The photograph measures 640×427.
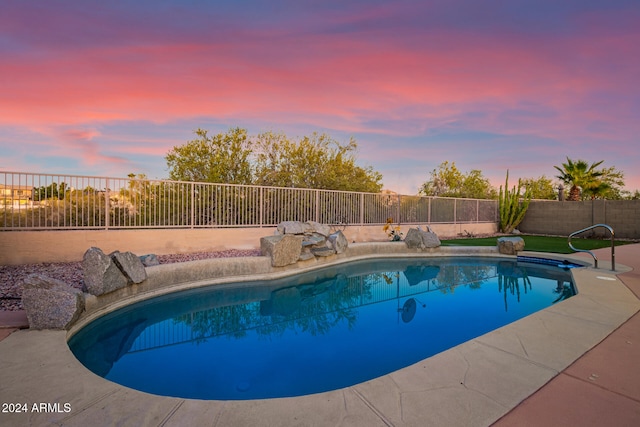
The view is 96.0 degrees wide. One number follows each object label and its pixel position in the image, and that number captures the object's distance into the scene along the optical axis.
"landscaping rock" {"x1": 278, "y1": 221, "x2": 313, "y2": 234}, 8.06
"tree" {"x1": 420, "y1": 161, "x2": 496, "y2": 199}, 29.12
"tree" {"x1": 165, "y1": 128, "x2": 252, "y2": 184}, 13.71
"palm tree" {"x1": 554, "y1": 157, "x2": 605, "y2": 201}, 19.23
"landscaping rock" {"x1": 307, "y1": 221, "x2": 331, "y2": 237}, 8.53
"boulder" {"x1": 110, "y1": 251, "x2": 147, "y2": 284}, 4.42
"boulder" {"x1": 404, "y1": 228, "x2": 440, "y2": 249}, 9.79
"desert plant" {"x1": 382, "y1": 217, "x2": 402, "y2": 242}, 11.39
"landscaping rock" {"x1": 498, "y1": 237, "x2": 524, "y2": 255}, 9.29
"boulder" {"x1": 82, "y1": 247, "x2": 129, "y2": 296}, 3.96
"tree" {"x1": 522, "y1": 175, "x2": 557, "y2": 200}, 33.88
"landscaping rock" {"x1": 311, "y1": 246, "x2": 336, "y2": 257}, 7.88
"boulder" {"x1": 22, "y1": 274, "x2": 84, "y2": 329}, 3.08
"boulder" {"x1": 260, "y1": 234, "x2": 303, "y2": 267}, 6.70
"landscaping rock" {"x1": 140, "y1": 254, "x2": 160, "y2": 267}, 5.91
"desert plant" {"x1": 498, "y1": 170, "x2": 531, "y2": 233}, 16.91
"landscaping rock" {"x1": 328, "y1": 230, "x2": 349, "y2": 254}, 8.39
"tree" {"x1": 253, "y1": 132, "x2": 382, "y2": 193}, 14.70
